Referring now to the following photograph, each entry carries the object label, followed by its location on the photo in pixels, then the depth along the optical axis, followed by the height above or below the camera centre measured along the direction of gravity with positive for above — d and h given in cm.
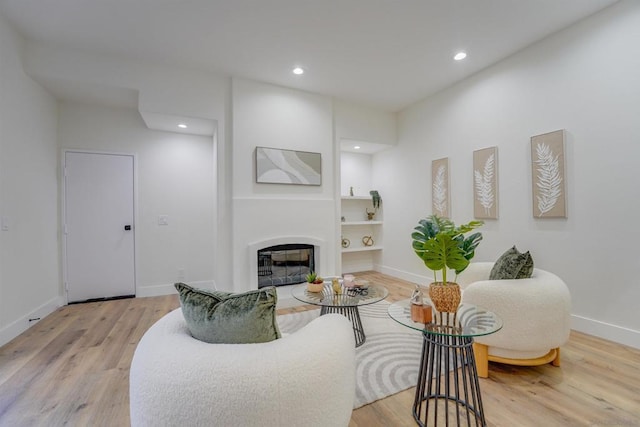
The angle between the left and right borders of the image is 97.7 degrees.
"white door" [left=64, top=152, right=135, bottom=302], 375 -16
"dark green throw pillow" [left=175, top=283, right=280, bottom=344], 107 -41
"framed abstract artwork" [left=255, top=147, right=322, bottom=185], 380 +65
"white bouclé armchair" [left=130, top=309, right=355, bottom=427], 85 -55
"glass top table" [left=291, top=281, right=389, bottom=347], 229 -74
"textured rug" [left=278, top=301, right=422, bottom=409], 190 -120
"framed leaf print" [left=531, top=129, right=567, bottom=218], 282 +36
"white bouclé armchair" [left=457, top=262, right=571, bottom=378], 197 -78
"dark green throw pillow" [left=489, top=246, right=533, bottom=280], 221 -46
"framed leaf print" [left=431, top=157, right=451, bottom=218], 407 +36
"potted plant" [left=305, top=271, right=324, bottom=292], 256 -66
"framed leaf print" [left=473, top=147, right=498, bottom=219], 344 +36
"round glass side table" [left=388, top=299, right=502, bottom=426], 149 -77
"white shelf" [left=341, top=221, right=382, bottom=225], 505 -20
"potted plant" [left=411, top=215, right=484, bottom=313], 158 -23
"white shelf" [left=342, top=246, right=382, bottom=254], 504 -68
